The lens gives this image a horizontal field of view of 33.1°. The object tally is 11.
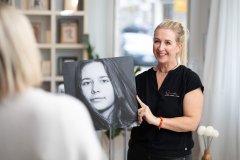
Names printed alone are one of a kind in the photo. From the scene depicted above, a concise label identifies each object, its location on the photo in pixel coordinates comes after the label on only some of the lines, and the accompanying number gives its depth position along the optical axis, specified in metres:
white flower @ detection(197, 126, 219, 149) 2.82
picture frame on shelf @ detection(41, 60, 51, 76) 3.85
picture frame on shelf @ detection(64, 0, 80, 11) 3.82
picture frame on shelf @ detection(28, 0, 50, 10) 3.80
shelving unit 3.80
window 4.04
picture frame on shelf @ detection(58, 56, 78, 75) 3.93
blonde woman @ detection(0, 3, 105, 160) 0.94
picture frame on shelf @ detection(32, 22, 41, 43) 3.88
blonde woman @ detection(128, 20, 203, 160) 1.88
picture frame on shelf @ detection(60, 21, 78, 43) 3.88
